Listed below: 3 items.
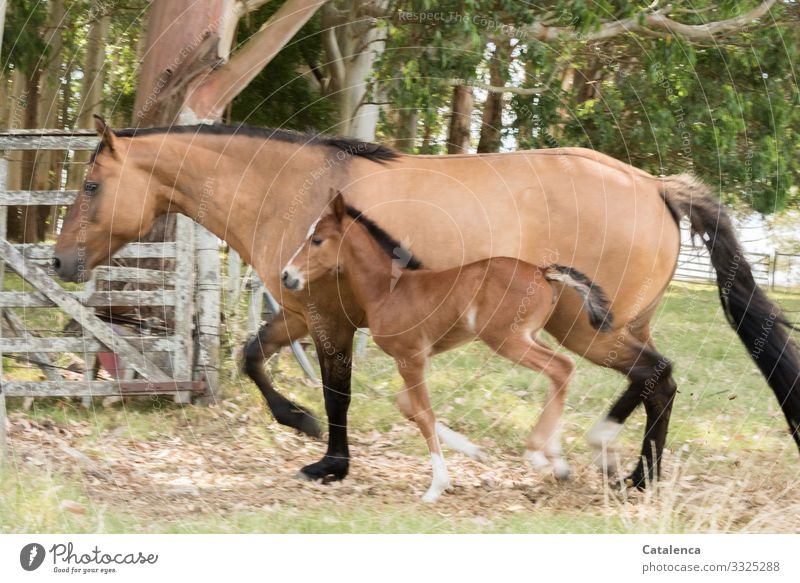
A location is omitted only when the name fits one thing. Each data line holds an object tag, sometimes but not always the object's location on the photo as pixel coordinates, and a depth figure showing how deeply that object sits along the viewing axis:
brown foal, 11.03
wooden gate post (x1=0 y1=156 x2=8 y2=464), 12.13
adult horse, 12.12
